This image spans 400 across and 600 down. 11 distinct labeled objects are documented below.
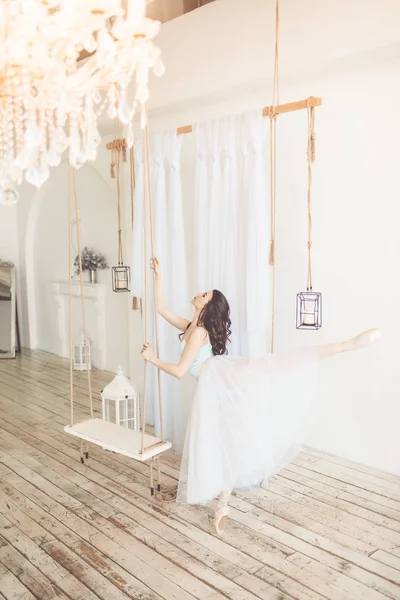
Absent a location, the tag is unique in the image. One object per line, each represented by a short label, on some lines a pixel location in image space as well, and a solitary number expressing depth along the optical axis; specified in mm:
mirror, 8250
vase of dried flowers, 7289
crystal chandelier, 2328
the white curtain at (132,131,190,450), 4457
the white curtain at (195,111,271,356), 3875
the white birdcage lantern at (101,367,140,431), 4445
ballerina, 3398
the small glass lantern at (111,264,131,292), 4891
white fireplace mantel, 7246
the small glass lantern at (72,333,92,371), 7320
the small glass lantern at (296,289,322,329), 3601
